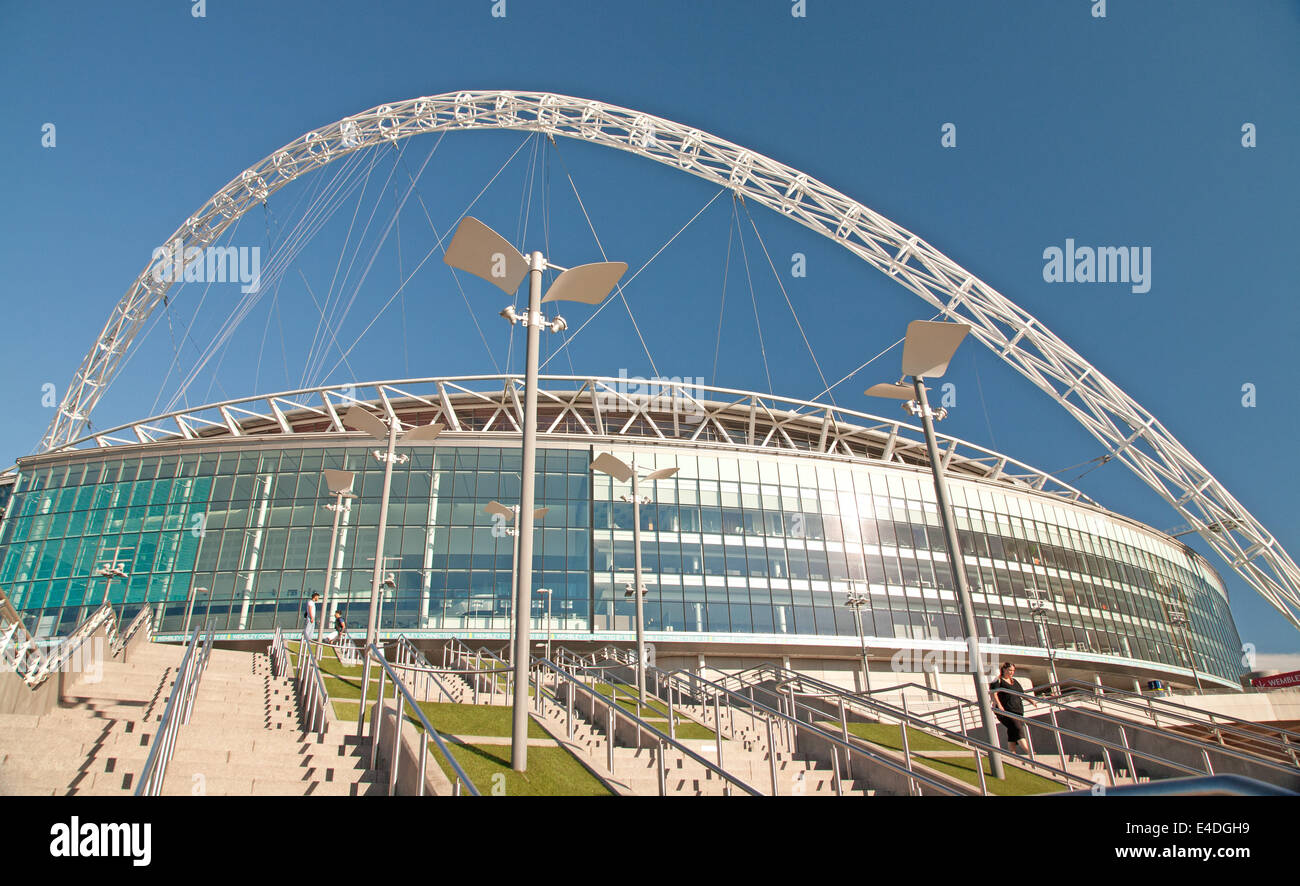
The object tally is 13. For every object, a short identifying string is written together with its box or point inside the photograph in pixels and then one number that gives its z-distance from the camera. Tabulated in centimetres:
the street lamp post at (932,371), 1396
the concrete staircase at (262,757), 716
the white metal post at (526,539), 887
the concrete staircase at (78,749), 688
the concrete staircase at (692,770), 1005
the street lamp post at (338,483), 2384
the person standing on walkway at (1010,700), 1330
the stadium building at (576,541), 4097
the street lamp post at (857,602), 3588
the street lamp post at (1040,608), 4325
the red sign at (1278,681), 4455
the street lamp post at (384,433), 1936
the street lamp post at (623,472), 2127
